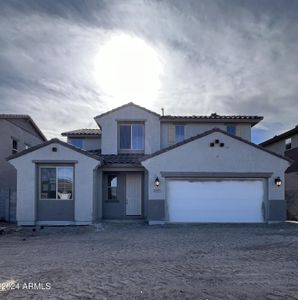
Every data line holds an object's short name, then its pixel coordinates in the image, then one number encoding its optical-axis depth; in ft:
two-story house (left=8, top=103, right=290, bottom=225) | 40.97
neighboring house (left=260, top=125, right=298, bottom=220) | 50.71
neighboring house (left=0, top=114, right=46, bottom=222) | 46.03
